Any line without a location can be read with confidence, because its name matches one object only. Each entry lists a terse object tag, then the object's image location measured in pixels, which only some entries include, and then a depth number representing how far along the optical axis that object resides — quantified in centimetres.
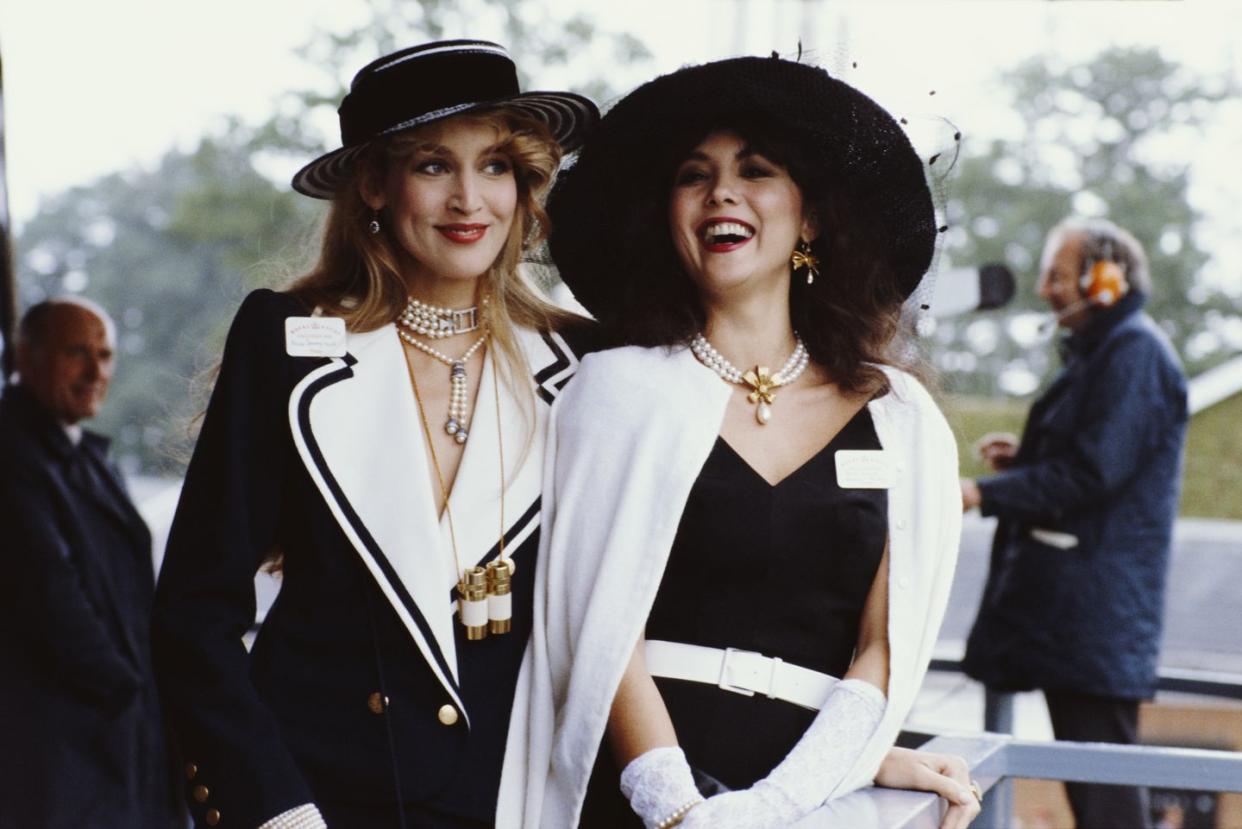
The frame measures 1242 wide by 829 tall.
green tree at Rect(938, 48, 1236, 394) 2552
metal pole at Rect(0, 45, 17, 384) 913
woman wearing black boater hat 323
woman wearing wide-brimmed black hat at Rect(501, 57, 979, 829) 325
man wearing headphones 708
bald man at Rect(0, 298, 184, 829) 697
